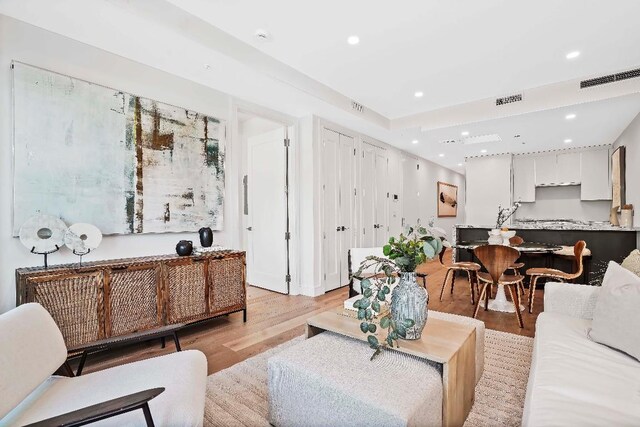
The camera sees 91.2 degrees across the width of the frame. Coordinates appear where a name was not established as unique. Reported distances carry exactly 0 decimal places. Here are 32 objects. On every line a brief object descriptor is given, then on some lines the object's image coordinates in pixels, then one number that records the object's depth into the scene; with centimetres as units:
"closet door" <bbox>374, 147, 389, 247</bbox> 583
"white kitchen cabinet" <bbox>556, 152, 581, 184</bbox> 670
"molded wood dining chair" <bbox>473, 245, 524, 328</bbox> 321
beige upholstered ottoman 123
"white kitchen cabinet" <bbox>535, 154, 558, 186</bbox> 692
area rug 174
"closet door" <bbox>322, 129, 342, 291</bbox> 463
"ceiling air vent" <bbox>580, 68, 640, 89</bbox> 345
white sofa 115
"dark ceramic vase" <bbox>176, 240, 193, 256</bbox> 298
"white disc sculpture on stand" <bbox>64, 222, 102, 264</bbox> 242
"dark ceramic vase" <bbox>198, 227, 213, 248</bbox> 324
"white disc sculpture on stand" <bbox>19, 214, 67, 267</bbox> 228
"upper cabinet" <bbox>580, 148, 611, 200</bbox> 639
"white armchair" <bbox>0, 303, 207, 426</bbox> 111
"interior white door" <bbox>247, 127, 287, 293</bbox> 460
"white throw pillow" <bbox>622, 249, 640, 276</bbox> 202
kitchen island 440
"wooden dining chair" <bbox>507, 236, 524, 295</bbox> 421
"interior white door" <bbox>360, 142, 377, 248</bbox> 545
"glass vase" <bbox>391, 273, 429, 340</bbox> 164
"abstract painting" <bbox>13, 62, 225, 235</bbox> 236
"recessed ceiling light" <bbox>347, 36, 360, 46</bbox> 284
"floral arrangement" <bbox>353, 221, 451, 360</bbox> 149
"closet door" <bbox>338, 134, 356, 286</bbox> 496
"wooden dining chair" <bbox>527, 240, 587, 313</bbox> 338
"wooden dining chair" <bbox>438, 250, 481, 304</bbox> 392
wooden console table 219
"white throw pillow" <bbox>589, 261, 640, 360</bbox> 160
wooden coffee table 147
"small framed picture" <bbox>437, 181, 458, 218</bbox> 934
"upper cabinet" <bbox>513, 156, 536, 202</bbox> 717
